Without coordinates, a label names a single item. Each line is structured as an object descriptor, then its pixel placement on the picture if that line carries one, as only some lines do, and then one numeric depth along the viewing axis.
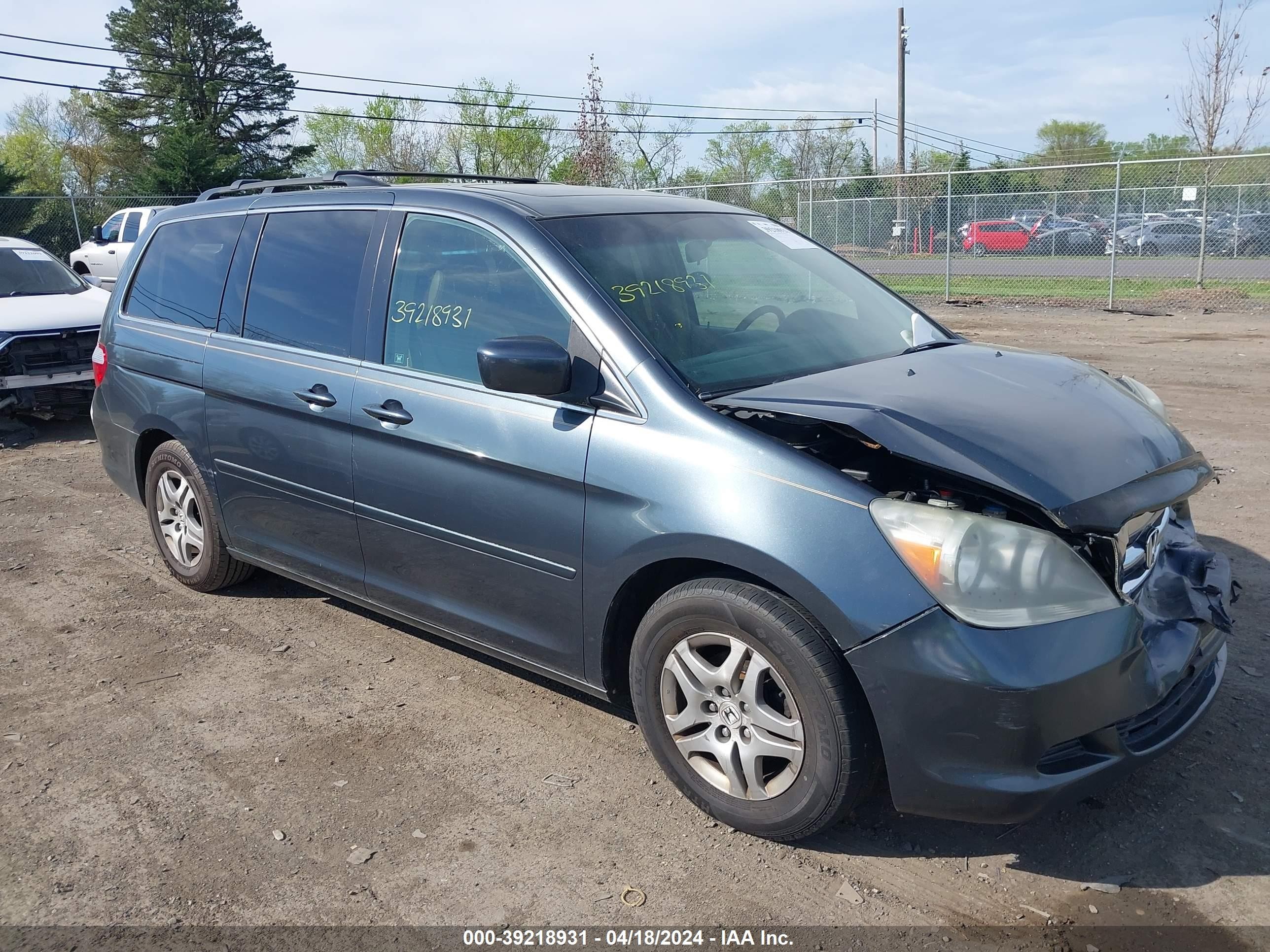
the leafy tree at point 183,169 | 36.44
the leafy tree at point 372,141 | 52.38
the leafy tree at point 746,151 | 56.69
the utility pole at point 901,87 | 34.62
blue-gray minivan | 2.71
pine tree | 46.16
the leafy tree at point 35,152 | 54.09
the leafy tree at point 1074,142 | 47.97
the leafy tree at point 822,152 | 48.75
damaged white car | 9.02
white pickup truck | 21.88
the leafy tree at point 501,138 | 53.44
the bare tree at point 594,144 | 25.69
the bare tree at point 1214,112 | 22.78
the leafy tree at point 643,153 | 41.50
